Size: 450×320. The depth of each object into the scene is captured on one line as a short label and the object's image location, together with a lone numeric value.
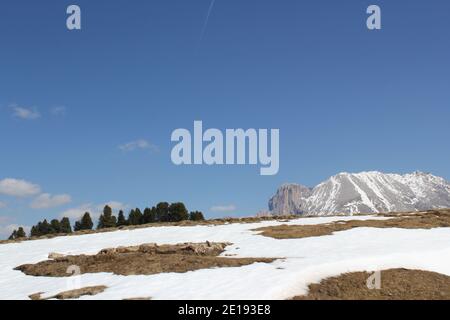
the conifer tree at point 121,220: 143.25
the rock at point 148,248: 41.49
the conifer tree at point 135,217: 142.38
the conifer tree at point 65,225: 163.00
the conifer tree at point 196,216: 139.00
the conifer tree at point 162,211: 144.12
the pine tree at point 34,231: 162.57
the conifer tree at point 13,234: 156.35
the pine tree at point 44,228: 162.50
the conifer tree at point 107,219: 134.75
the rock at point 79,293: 25.33
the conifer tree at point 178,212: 137.50
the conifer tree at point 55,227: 162.62
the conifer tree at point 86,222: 146.38
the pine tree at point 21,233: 153.25
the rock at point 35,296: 26.30
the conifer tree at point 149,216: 142.50
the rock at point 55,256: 43.06
